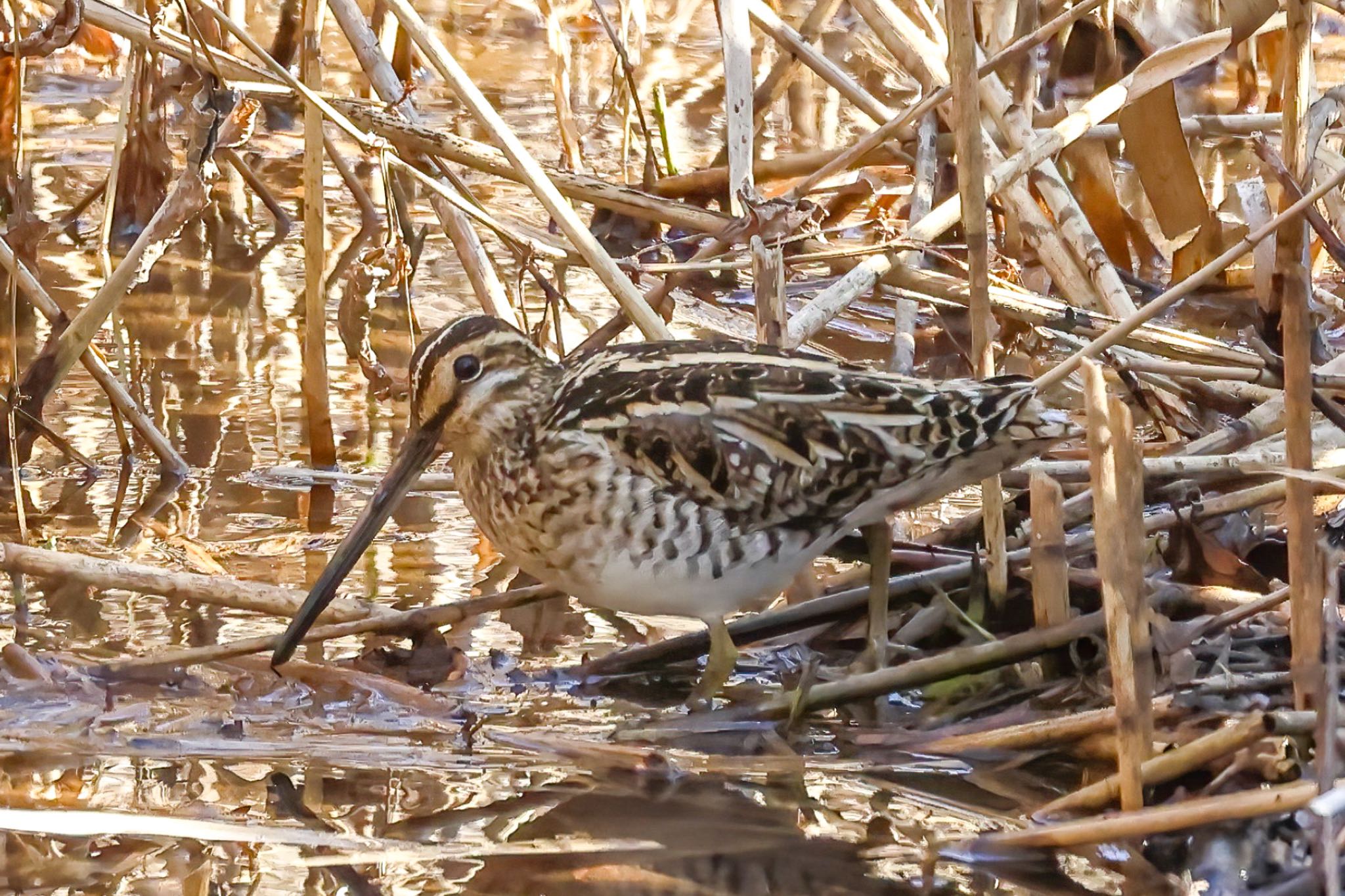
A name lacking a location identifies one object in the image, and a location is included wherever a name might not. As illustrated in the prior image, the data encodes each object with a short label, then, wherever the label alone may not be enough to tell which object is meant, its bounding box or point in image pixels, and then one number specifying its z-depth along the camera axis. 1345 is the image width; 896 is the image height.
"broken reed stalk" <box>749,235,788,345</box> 7.23
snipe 6.59
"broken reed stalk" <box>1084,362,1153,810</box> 5.09
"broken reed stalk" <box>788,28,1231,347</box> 7.84
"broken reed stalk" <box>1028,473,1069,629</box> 6.39
